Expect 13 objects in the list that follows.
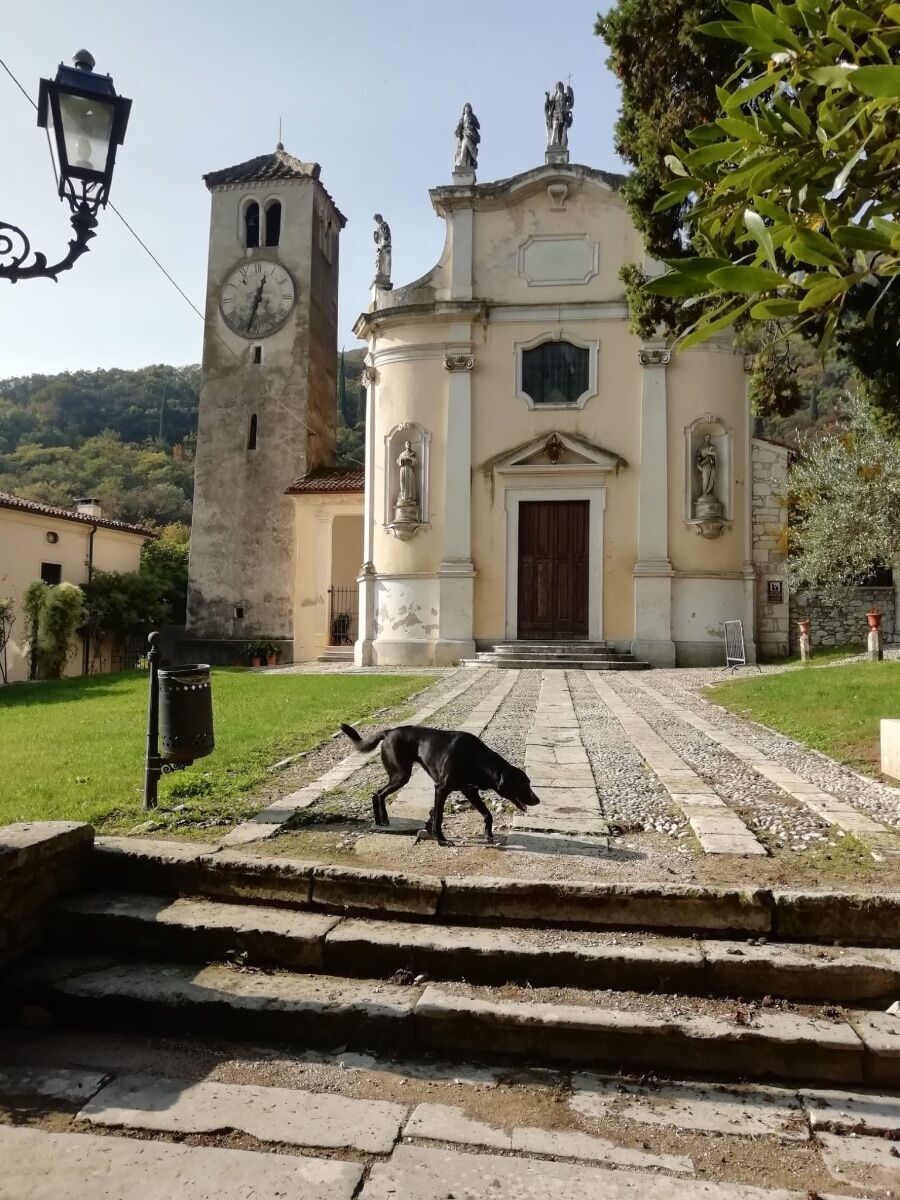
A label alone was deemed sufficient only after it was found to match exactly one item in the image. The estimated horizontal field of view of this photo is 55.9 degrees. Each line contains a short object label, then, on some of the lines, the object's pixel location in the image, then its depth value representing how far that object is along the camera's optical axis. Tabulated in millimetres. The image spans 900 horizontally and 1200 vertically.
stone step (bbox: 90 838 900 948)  3258
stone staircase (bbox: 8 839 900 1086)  2773
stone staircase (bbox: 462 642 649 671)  15633
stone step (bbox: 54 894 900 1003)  3006
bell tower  22188
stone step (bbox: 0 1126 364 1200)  2150
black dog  4090
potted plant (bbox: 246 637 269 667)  20861
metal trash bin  4863
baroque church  16891
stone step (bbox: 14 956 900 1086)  2701
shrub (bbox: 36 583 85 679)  20406
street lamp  4078
